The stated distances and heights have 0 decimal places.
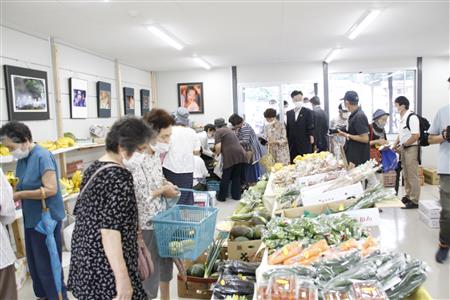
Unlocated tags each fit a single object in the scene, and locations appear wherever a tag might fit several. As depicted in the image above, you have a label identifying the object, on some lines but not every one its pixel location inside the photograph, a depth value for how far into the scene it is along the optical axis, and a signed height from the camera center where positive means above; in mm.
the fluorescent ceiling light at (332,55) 7586 +1396
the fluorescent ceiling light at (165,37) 5191 +1327
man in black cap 4449 -193
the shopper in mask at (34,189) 2740 -447
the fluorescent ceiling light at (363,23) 4773 +1317
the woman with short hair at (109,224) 1629 -433
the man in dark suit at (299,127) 6074 -132
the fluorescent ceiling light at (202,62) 8039 +1384
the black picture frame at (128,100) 8148 +582
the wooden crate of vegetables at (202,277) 2788 -1154
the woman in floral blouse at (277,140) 6172 -327
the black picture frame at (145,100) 9203 +618
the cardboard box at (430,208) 4648 -1192
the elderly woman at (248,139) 6566 -321
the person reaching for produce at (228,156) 6316 -578
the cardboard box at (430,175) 7477 -1248
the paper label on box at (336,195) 2516 -519
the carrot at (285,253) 1766 -639
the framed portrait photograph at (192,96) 9867 +715
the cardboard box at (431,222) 4621 -1345
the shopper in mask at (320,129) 6988 -204
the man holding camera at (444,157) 3326 -388
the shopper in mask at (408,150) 5191 -501
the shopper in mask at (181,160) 3908 -388
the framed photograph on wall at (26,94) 4570 +467
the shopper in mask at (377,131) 6609 -257
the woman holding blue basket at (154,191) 2238 -412
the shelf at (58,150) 3605 -275
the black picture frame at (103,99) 6988 +523
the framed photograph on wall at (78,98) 6043 +490
